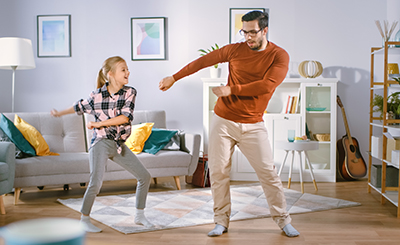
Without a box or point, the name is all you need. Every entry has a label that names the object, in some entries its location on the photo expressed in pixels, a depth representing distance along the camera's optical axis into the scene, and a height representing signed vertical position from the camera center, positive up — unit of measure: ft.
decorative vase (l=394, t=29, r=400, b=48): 11.71 +1.75
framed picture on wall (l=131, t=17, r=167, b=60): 16.81 +2.47
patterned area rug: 9.91 -2.89
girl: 8.63 -0.48
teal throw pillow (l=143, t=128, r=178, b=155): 13.98 -1.34
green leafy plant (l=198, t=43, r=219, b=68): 15.49 +1.91
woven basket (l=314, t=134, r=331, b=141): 15.79 -1.40
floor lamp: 14.33 +1.62
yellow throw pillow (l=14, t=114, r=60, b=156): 12.64 -1.14
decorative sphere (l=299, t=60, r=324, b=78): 15.76 +1.17
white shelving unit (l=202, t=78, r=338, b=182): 15.65 -0.87
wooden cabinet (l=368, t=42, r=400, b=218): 11.26 -1.66
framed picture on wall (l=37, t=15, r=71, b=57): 16.81 +2.58
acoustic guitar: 15.79 -2.28
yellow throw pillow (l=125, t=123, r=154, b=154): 13.69 -1.24
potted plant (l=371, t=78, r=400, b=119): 11.52 -0.22
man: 8.36 -0.45
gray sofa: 12.03 -1.81
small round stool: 13.29 -1.47
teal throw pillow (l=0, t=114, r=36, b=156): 12.21 -1.04
